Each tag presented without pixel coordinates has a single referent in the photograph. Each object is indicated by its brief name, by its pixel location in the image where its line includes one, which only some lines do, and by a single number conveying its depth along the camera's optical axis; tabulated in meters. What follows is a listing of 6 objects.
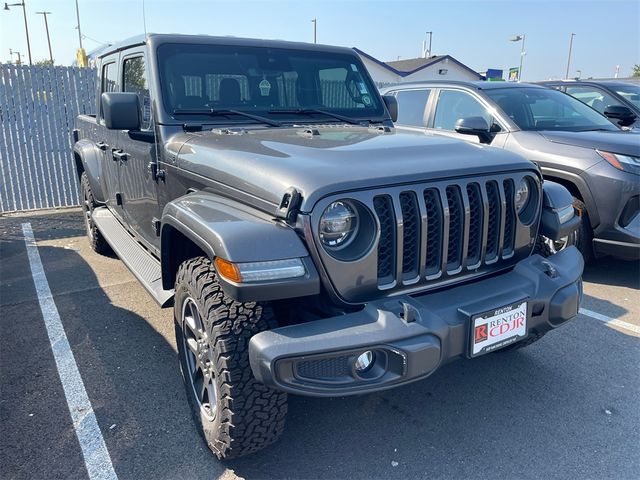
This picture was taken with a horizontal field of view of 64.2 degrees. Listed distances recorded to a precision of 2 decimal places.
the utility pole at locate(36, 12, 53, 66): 46.45
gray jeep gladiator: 1.99
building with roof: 28.80
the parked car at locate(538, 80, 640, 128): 7.15
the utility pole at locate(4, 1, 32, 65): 44.19
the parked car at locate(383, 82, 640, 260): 4.57
